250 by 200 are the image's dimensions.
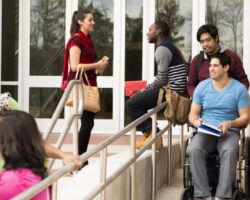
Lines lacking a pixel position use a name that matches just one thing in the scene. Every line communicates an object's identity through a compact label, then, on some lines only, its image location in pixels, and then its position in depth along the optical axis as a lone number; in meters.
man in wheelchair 6.84
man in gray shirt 8.28
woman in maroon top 8.06
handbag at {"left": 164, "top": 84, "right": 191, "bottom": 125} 8.10
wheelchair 7.02
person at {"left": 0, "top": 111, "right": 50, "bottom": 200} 3.55
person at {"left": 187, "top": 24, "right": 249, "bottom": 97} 7.71
